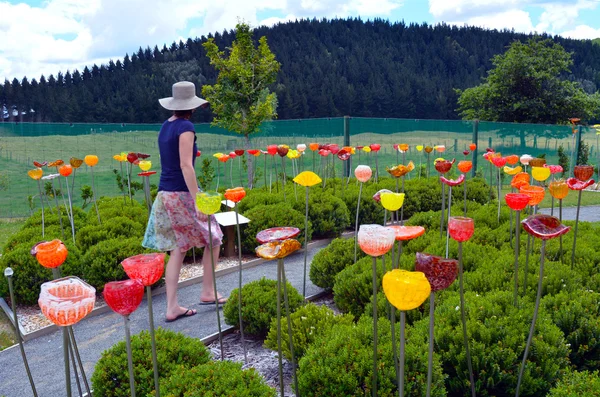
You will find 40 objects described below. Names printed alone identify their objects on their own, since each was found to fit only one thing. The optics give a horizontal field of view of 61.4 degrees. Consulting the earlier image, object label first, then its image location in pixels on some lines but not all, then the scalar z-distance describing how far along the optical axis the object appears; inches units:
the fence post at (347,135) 461.1
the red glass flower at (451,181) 121.8
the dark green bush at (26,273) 168.1
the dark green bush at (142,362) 95.6
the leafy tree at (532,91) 812.6
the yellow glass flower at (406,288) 52.5
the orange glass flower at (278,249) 71.7
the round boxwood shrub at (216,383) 82.0
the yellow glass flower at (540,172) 128.7
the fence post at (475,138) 529.0
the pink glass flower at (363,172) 142.6
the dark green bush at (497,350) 96.2
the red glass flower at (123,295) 55.5
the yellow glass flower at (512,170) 167.0
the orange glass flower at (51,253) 66.0
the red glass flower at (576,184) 121.6
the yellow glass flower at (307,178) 117.0
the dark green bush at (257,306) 129.3
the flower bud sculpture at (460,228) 75.0
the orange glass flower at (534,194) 95.4
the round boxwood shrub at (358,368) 87.0
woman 138.5
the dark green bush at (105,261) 171.9
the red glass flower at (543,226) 81.7
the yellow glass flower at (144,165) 202.2
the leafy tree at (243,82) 474.9
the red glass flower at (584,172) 121.1
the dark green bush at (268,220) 214.1
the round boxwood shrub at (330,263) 164.6
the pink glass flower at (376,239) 66.3
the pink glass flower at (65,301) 53.2
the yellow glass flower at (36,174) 176.0
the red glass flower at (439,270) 60.1
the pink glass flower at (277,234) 77.8
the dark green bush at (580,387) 75.5
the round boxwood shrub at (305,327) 110.7
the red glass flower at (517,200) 87.7
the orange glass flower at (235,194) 105.5
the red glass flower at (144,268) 59.9
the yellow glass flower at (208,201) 91.5
